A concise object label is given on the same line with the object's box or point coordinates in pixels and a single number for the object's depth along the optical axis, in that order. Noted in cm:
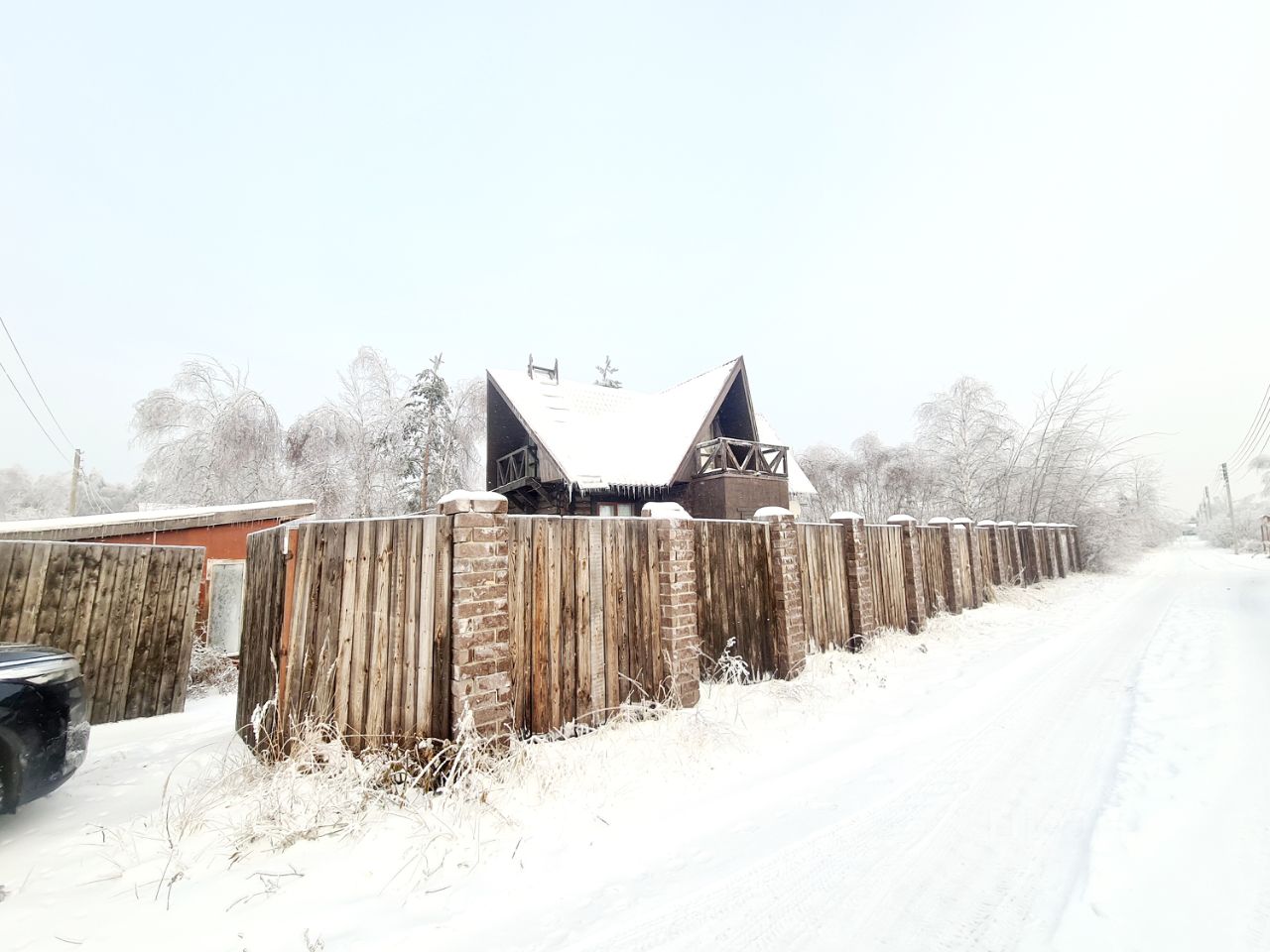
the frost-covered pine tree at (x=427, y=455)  2280
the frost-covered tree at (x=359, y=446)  2022
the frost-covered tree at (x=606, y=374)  3831
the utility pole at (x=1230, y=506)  3572
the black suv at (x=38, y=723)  330
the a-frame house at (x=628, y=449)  1462
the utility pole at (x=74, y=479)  2422
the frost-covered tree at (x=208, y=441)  1842
